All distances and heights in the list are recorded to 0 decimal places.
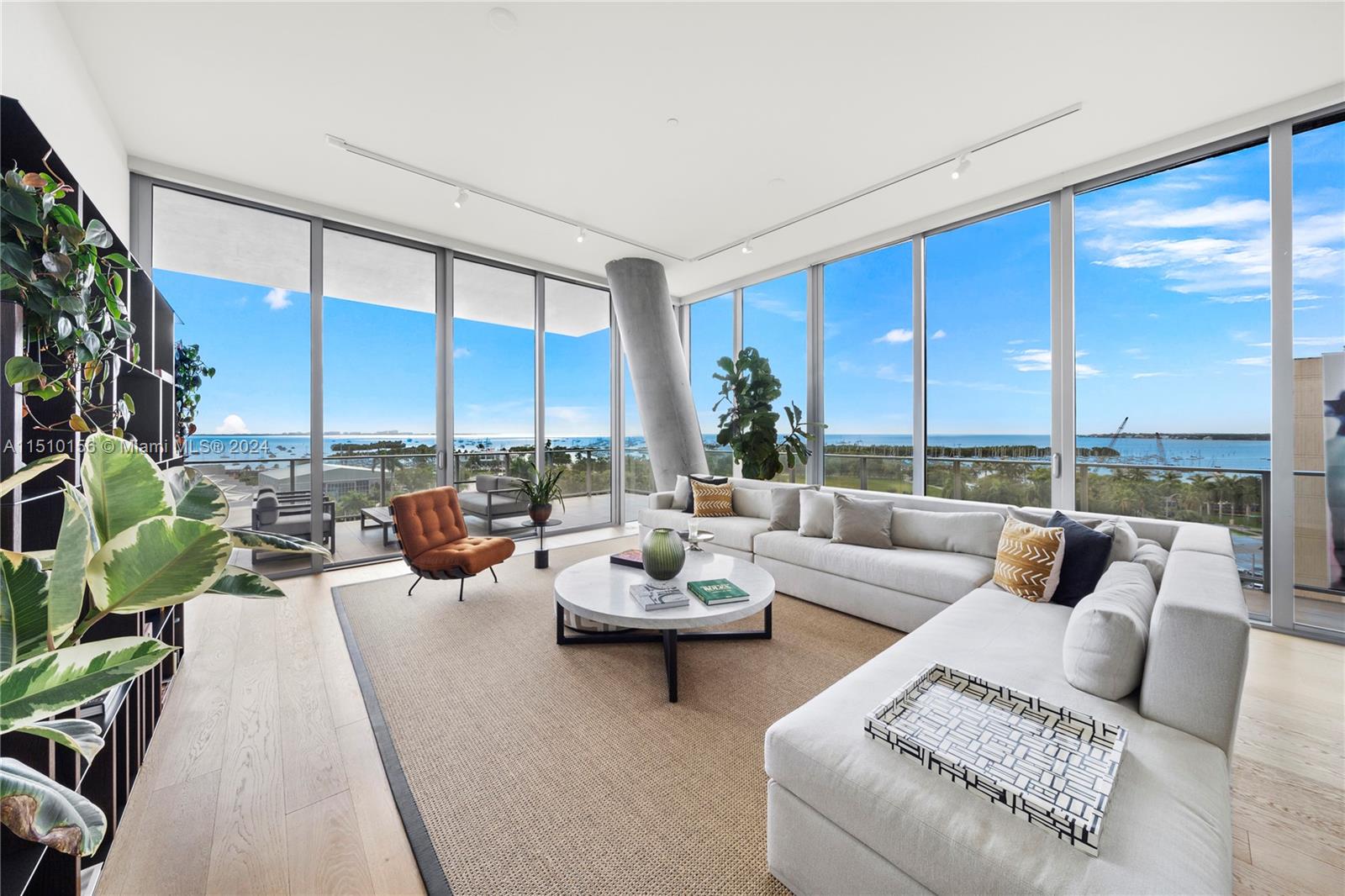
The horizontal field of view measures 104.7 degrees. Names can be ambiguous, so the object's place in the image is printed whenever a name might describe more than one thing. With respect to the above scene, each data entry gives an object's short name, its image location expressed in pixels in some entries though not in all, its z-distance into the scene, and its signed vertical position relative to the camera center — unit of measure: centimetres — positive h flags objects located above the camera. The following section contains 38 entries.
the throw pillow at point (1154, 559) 229 -51
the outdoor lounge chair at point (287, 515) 420 -56
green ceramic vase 278 -59
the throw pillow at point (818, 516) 382 -51
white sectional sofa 104 -80
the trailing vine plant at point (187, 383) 362 +46
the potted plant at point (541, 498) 457 -45
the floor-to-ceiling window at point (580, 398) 599 +60
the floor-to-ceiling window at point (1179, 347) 333 +69
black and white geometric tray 110 -75
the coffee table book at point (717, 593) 252 -72
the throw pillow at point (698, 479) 500 -32
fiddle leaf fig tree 550 +26
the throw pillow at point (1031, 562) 250 -58
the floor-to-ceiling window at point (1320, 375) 301 +41
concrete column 562 +91
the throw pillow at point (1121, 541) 254 -47
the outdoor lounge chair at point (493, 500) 538 -56
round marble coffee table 234 -75
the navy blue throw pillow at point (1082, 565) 245 -56
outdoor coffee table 479 -64
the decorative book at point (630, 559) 313 -68
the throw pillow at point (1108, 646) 157 -62
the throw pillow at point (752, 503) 470 -52
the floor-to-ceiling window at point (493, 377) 526 +75
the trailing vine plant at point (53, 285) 126 +44
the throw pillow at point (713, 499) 478 -49
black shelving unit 121 -64
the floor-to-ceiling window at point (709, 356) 654 +118
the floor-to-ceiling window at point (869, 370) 491 +77
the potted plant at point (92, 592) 52 -16
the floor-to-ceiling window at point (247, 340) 393 +86
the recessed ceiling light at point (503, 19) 235 +197
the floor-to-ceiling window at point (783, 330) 575 +136
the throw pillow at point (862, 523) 352 -52
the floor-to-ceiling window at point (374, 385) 455 +58
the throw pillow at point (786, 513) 420 -53
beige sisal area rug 150 -115
